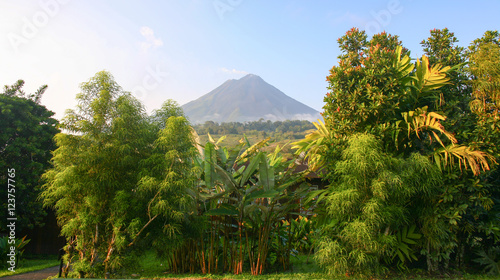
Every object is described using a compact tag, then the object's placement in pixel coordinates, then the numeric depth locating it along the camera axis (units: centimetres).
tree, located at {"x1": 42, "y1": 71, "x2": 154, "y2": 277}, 563
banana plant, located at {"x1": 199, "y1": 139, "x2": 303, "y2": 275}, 643
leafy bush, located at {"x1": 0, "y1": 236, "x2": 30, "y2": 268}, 852
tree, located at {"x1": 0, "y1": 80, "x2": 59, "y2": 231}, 1053
